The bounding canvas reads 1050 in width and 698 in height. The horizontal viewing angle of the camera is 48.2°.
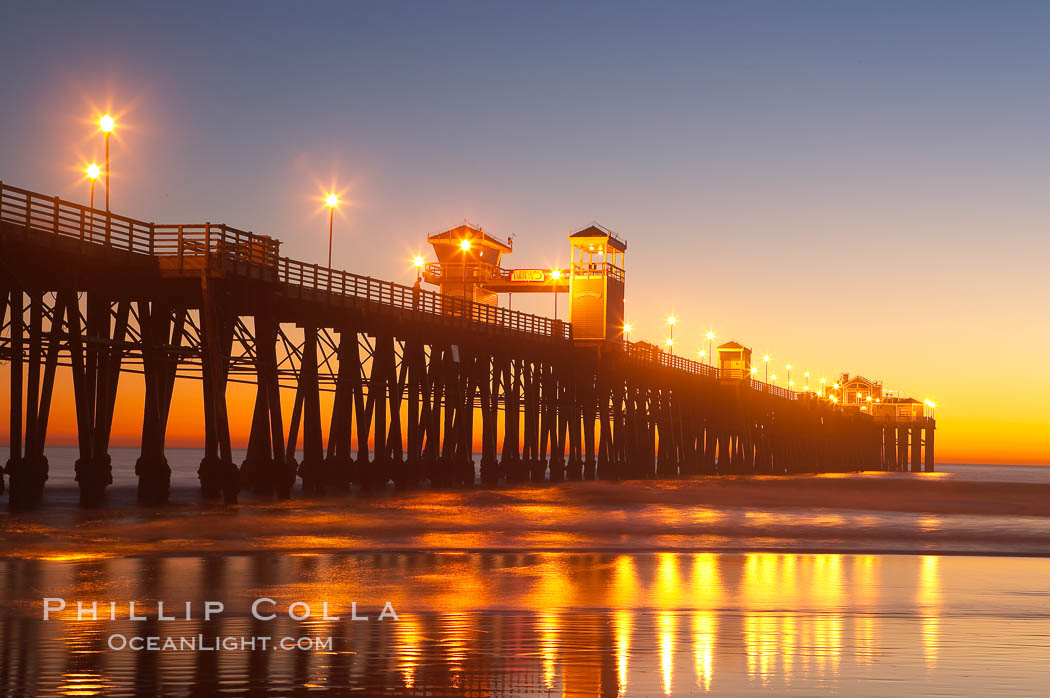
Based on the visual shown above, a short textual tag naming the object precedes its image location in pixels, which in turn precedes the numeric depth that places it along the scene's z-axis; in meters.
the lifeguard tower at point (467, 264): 67.25
